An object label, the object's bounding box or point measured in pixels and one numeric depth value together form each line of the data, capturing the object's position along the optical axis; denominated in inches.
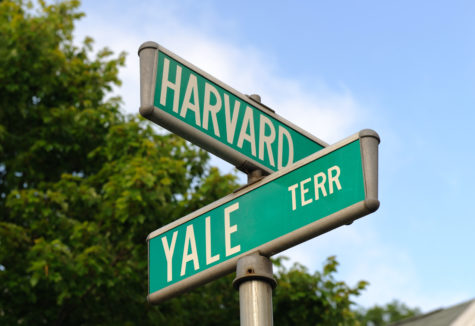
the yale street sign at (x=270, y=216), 107.4
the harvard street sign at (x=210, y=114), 118.8
